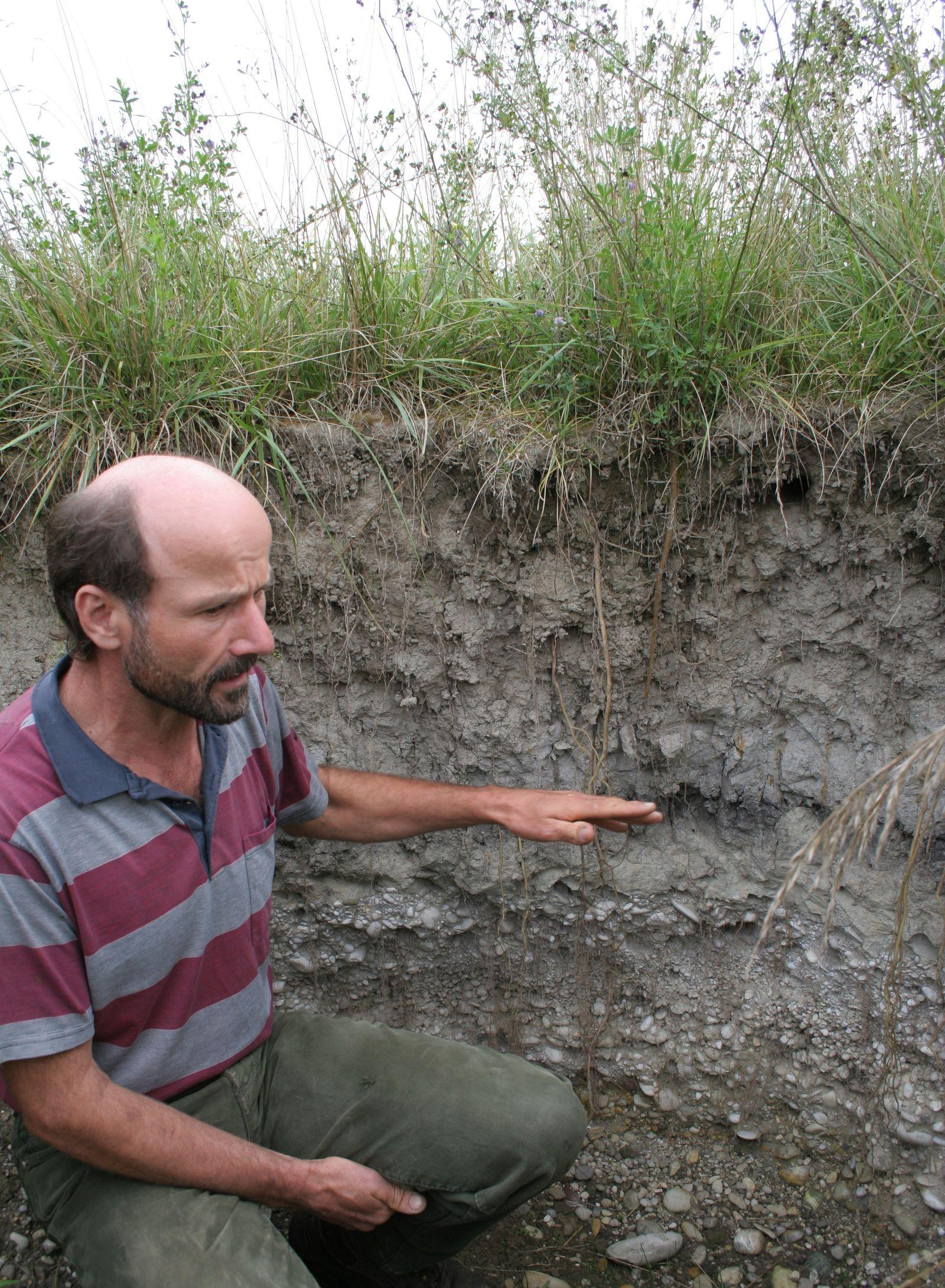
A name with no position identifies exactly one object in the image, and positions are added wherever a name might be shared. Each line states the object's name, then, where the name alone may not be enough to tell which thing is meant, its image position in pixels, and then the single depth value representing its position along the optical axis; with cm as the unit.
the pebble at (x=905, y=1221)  231
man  154
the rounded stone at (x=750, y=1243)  231
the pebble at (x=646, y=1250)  231
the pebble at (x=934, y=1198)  232
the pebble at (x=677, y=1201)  244
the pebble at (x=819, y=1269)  223
